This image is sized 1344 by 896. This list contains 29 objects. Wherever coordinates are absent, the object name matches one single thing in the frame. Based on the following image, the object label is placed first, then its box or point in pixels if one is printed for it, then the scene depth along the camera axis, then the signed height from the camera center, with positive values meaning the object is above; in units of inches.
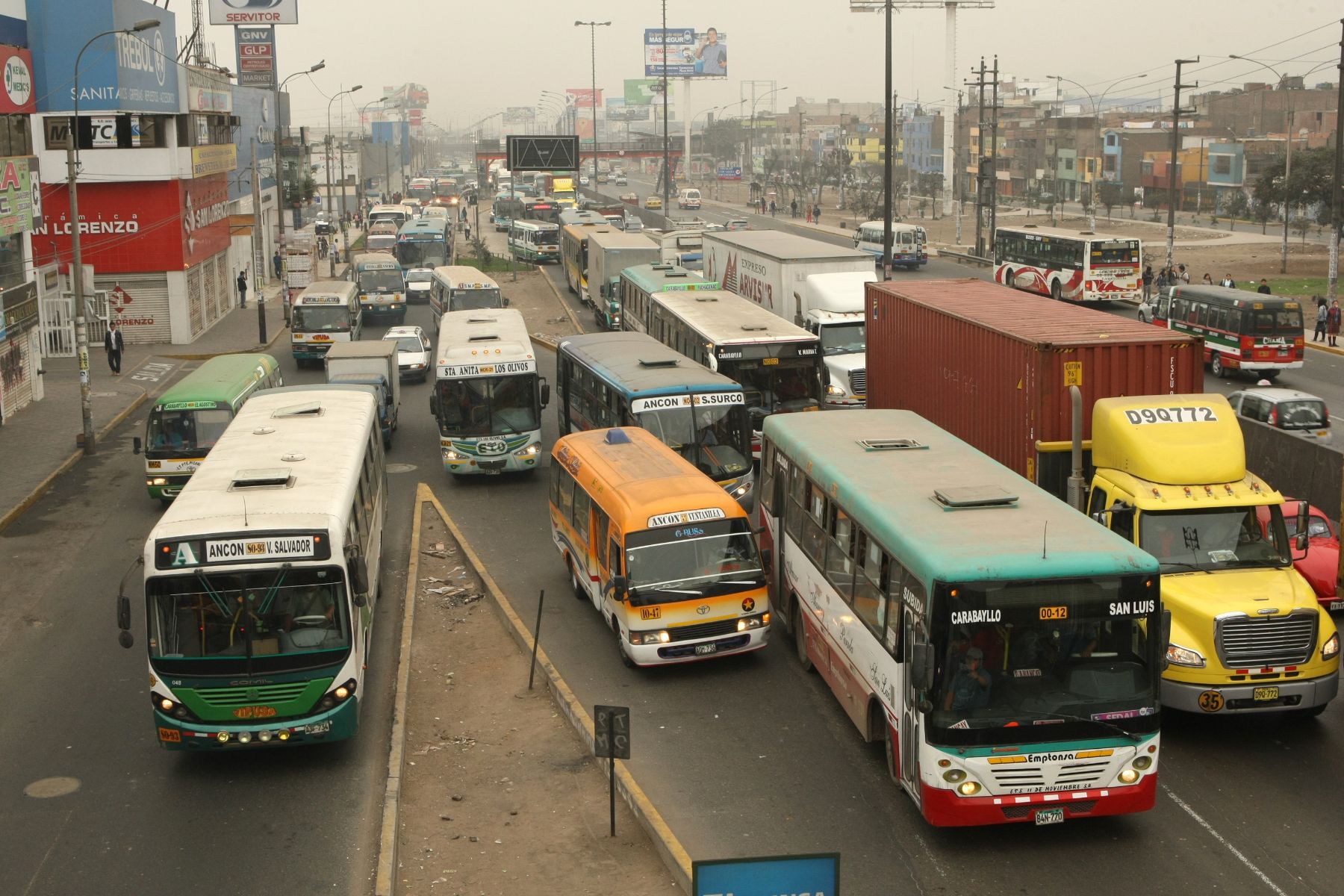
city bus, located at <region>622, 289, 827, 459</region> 970.1 -100.6
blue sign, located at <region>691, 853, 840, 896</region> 274.1 -126.5
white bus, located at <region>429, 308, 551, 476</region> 1007.0 -131.2
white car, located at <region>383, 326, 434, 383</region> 1513.3 -140.5
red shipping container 682.8 -76.4
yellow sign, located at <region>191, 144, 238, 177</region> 1905.8 +94.3
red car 695.1 -175.5
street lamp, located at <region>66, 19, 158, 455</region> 1169.4 -67.2
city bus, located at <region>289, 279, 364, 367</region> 1620.3 -113.0
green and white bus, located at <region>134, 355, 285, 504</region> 953.5 -138.2
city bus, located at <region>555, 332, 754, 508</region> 828.0 -113.8
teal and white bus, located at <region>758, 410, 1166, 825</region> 427.5 -138.2
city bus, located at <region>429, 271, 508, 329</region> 1736.0 -84.7
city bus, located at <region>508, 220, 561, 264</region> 2891.2 -45.3
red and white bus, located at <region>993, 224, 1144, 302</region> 1871.3 -71.6
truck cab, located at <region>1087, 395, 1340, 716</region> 520.1 -133.2
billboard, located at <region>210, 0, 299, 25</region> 3538.4 +524.3
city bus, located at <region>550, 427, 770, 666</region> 615.8 -154.4
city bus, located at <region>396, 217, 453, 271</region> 2532.0 -46.8
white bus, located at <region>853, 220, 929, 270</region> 2596.0 -52.3
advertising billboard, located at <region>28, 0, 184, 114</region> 1646.2 +199.1
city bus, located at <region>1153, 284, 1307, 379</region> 1358.3 -117.0
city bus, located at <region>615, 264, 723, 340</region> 1390.3 -65.3
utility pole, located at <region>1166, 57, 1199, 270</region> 2267.5 +57.1
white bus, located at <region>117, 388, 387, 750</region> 506.0 -142.1
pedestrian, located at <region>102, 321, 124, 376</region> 1582.2 -132.5
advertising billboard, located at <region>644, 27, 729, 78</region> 6909.5 +809.8
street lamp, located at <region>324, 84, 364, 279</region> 2580.2 -73.3
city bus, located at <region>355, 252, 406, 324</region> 2022.6 -92.7
